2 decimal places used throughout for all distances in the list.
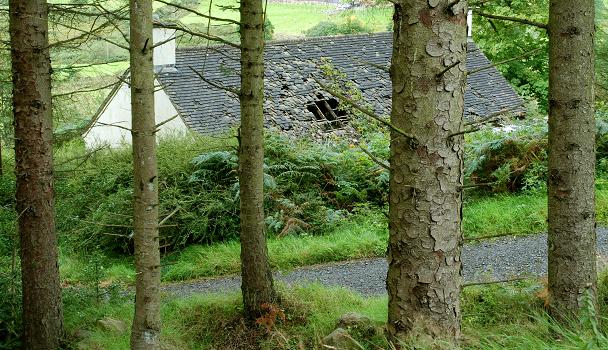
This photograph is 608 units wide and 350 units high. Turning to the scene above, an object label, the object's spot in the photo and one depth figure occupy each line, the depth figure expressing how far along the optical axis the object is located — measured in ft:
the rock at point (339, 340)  20.37
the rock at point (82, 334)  24.33
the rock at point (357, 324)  20.98
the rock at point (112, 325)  24.82
